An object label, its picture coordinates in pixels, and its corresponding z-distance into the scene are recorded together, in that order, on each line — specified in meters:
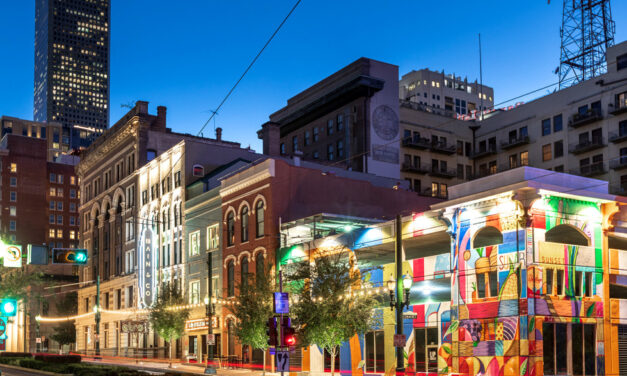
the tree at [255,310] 45.41
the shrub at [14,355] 62.88
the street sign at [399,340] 29.81
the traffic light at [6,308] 26.40
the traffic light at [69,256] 25.97
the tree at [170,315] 62.31
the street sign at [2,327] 26.12
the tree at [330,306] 40.69
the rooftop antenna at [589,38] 81.62
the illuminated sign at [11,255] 24.33
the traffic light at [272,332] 28.62
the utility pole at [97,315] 67.74
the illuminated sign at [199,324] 62.17
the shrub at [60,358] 53.28
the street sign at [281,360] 26.41
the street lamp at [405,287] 30.73
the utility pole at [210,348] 46.66
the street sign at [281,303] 30.36
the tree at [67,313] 105.44
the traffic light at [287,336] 28.36
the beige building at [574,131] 73.06
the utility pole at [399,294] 29.30
